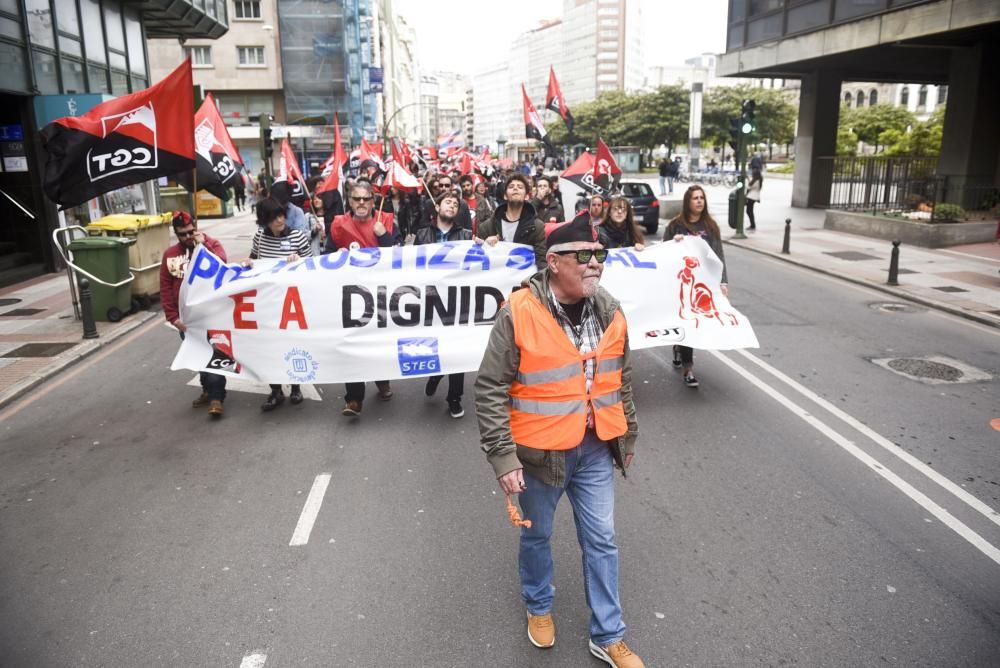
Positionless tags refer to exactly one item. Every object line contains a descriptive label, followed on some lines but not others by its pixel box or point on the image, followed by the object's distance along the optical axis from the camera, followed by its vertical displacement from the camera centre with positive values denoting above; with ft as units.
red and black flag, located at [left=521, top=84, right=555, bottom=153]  70.52 +3.63
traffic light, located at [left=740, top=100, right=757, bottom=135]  68.95 +3.92
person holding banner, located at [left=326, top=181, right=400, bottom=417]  25.31 -2.14
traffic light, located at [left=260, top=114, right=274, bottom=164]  68.27 +2.19
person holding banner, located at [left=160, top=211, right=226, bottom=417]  23.71 -3.31
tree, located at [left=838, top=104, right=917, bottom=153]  170.19 +9.74
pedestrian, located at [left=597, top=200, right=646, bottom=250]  26.53 -2.19
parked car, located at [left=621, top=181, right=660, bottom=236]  75.05 -3.84
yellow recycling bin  39.63 -4.17
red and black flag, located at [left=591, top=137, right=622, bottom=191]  41.78 -0.17
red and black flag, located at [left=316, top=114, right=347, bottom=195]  44.70 -0.76
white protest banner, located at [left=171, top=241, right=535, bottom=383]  23.25 -4.61
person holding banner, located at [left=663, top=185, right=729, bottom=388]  26.37 -2.12
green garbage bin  36.58 -5.10
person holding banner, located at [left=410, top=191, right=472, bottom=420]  25.57 -2.20
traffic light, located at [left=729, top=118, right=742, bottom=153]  70.40 +3.24
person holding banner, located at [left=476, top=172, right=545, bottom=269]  24.36 -1.85
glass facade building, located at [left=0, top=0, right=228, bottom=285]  51.06 +5.55
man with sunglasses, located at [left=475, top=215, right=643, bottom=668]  11.14 -3.53
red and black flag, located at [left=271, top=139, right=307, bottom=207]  42.88 -0.71
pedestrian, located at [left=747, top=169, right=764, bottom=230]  75.50 -2.49
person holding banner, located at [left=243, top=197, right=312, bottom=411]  23.84 -2.41
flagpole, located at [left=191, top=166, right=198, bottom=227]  26.51 -0.69
